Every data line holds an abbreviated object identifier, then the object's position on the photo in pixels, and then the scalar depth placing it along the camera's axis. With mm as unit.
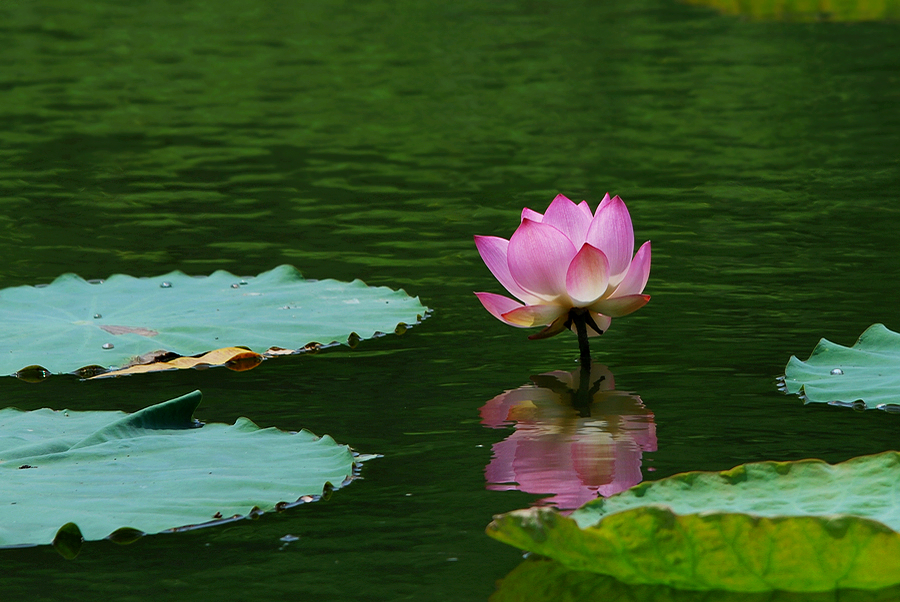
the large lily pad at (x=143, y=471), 8161
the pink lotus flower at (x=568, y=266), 8538
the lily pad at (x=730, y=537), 7970
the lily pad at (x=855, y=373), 8464
